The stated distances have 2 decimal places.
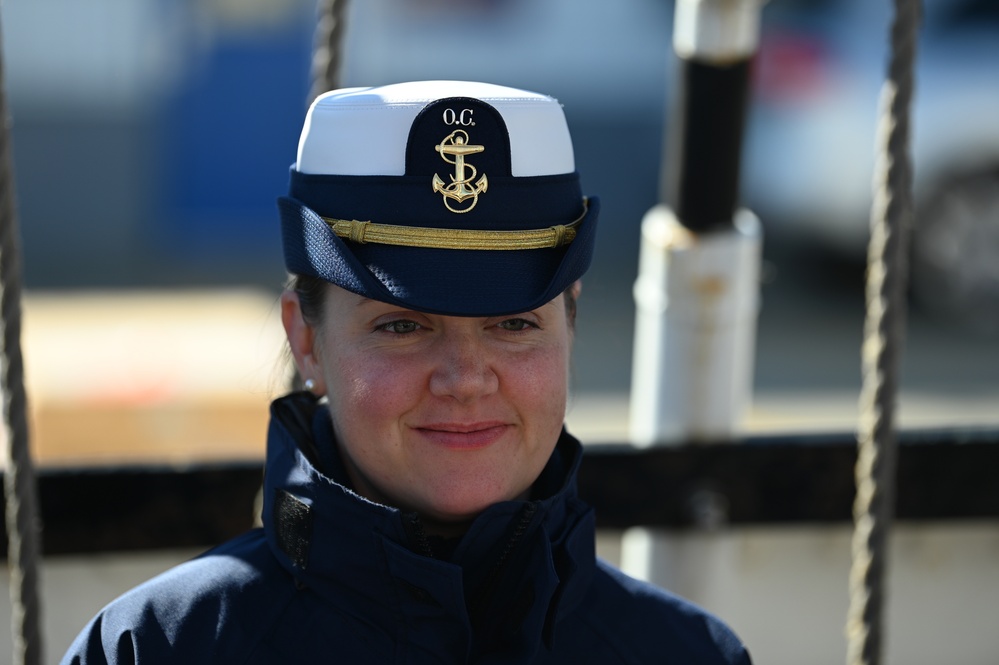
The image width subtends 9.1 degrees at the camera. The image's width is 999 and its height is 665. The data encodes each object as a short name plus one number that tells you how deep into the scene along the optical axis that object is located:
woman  3.34
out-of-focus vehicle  8.40
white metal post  3.79
